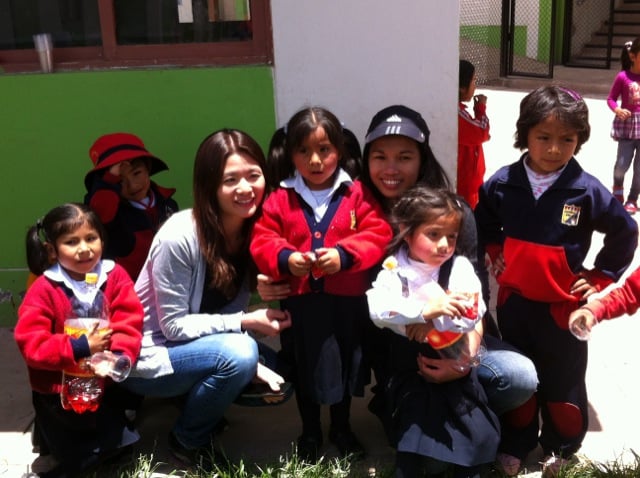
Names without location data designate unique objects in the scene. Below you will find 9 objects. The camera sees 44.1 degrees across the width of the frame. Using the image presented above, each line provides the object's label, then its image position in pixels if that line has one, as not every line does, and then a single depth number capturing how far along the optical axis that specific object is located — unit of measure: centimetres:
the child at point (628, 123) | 652
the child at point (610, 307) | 271
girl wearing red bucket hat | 324
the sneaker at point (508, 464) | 294
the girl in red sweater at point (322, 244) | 284
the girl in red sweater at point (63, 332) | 274
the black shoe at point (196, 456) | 302
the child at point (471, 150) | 487
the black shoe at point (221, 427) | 326
